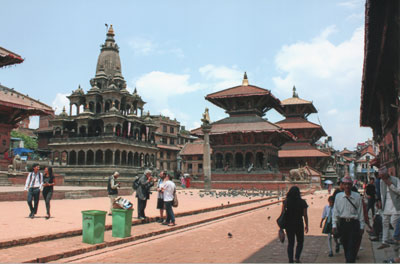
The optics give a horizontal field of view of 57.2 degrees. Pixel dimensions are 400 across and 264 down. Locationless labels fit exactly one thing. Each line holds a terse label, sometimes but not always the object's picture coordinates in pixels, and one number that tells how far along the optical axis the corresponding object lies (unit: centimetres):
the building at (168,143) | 8275
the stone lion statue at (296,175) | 3988
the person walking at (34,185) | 1215
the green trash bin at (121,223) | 946
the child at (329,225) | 788
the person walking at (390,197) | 689
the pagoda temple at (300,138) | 5656
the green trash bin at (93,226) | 845
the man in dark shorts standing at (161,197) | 1215
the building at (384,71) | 906
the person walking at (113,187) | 1277
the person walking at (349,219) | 621
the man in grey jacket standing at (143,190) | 1212
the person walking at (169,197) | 1172
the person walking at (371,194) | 1169
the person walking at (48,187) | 1210
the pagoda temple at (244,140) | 4322
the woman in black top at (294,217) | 669
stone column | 3531
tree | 7638
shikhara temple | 5209
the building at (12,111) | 3306
